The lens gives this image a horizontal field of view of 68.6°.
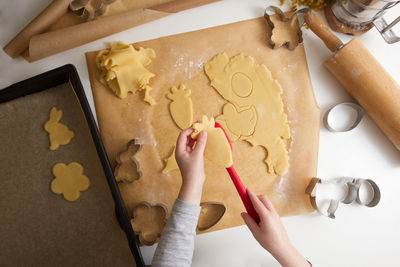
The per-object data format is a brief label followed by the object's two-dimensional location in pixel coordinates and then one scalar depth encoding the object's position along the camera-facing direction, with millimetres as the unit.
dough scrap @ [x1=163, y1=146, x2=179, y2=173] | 807
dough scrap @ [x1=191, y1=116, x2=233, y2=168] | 667
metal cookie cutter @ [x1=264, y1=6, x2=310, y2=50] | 854
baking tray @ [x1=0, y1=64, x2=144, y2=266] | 757
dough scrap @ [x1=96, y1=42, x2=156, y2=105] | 787
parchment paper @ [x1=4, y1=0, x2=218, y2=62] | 790
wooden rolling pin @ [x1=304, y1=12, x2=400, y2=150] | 790
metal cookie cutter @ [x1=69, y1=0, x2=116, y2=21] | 809
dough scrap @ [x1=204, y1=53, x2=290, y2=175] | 840
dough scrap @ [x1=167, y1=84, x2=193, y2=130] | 824
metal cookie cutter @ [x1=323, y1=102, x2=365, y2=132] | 839
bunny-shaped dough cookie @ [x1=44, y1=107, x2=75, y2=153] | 797
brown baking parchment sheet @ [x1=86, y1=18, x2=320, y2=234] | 811
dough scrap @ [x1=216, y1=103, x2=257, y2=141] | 836
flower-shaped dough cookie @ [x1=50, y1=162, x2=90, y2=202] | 787
